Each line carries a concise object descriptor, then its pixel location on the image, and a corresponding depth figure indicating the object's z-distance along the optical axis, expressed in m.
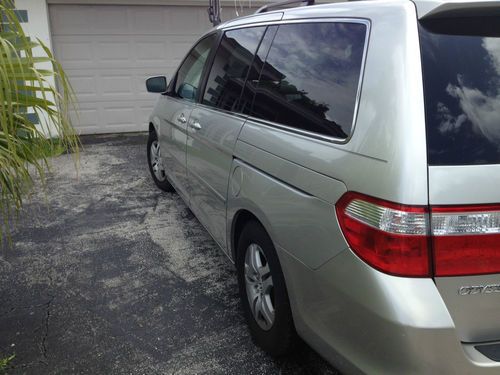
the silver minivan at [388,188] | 1.54
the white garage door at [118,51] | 8.69
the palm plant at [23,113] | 1.98
